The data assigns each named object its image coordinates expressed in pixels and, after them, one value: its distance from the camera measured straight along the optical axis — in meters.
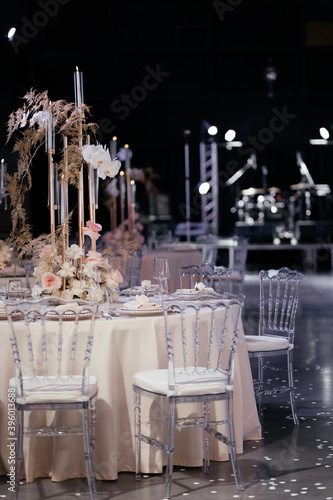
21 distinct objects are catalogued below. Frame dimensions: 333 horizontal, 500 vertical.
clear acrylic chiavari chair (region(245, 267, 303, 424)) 4.91
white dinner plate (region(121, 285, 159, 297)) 4.70
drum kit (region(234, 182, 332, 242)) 18.28
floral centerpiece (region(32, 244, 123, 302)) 4.34
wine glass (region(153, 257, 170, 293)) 4.62
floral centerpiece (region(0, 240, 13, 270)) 5.62
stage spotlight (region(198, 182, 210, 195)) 18.16
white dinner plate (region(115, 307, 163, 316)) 4.20
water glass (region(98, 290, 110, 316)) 4.29
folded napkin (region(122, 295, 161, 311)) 4.25
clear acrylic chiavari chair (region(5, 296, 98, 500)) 3.65
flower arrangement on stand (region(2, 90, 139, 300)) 4.36
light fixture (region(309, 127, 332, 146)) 17.91
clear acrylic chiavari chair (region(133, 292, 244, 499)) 3.77
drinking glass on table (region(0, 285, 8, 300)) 4.49
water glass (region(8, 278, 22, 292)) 4.52
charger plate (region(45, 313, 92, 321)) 4.10
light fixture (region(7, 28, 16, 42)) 8.93
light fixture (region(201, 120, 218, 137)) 17.34
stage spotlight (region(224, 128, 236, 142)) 17.62
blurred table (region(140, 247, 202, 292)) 9.09
